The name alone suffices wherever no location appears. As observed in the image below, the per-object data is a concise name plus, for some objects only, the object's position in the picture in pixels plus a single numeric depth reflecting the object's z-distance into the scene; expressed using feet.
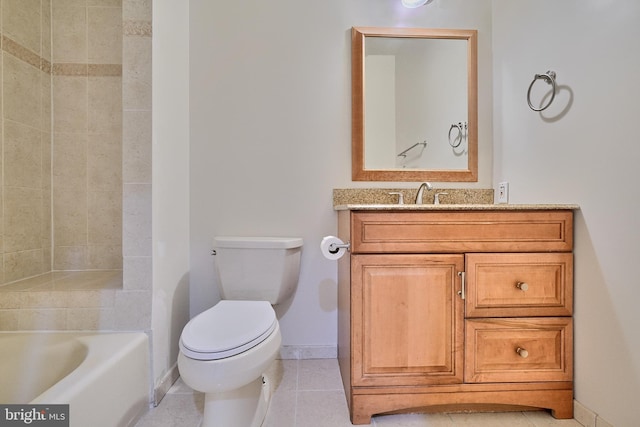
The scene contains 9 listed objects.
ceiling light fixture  5.36
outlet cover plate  5.21
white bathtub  3.14
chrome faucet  4.93
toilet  3.02
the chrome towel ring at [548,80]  4.13
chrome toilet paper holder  4.00
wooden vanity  3.71
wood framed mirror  5.41
